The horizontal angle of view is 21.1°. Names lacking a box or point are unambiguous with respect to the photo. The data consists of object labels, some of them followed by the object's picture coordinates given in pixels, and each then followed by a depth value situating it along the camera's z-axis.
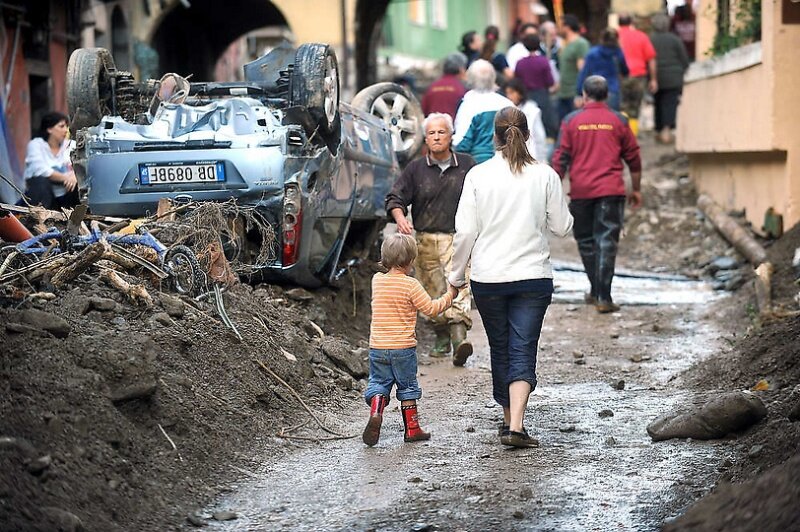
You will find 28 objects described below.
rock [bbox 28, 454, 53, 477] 8.78
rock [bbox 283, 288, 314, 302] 16.28
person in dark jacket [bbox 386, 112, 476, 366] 15.72
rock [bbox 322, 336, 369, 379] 14.78
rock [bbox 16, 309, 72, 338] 10.80
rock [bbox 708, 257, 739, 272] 23.25
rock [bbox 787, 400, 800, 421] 10.74
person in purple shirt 29.42
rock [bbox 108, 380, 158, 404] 10.43
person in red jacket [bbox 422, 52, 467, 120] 26.52
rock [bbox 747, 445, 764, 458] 10.28
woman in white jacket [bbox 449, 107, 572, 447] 11.57
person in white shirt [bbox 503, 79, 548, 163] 22.80
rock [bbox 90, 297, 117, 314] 11.89
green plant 24.01
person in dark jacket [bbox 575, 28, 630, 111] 28.60
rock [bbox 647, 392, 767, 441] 11.24
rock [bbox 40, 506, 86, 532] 8.23
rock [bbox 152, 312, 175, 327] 12.18
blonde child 11.76
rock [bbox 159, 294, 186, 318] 12.55
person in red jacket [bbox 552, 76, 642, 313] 19.51
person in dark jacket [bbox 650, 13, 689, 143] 33.63
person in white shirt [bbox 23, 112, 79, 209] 20.29
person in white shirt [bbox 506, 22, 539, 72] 31.85
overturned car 15.29
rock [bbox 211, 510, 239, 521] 9.46
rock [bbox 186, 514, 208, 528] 9.32
